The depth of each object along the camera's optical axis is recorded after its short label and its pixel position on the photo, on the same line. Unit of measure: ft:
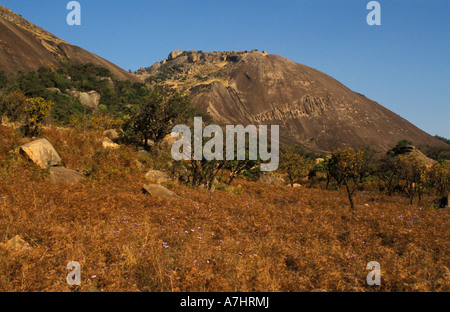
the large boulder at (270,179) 85.27
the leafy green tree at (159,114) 61.02
